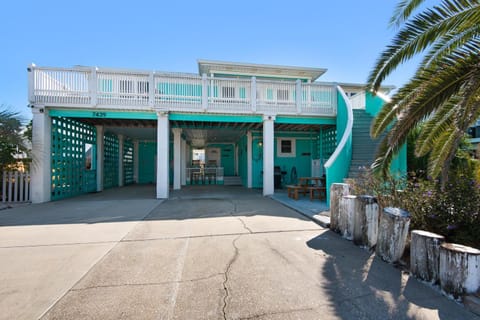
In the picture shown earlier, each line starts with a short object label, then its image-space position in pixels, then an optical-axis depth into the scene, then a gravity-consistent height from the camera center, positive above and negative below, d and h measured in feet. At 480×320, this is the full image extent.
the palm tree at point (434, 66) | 10.37 +4.94
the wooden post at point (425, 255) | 7.72 -3.35
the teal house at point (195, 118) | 25.09 +6.07
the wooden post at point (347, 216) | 12.78 -3.14
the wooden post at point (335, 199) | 13.91 -2.30
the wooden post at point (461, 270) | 6.89 -3.41
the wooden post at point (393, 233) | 9.40 -3.05
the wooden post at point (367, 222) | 11.31 -3.08
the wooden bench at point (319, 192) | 25.08 -3.47
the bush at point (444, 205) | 9.64 -2.14
